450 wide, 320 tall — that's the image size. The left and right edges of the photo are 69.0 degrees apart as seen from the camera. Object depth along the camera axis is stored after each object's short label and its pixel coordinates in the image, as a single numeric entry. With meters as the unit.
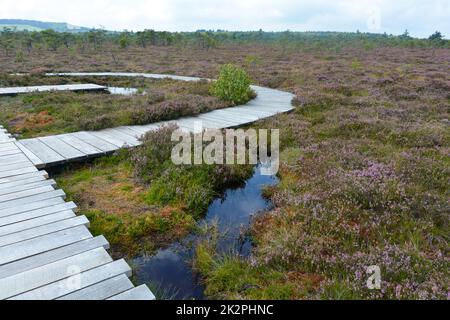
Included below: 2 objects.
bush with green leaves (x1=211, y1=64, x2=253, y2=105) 13.38
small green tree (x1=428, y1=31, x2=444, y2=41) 68.57
